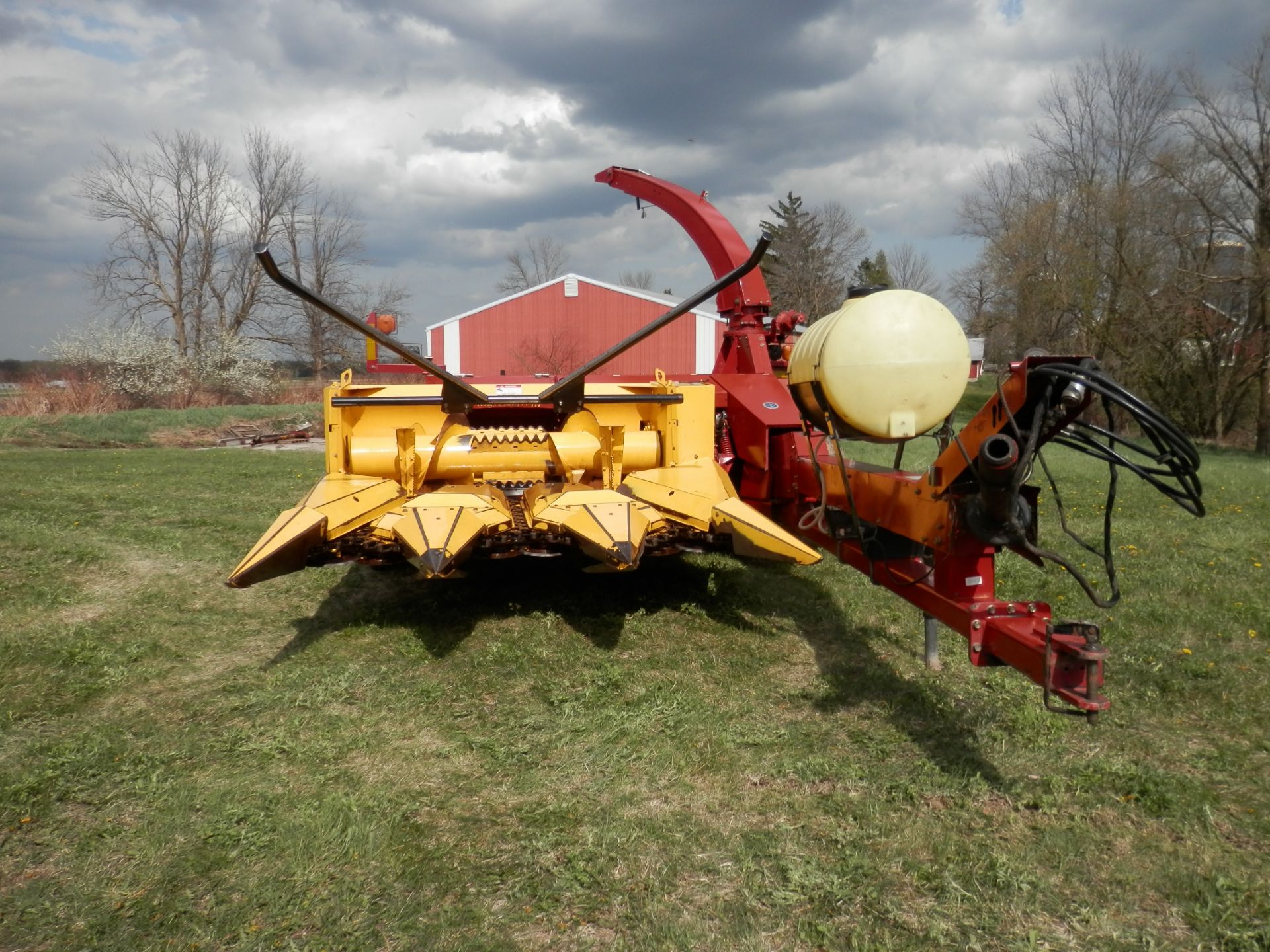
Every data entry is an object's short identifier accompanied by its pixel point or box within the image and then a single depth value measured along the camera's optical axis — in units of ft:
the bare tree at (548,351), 91.45
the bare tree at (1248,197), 57.11
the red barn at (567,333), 90.02
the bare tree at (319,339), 120.98
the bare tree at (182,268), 117.08
